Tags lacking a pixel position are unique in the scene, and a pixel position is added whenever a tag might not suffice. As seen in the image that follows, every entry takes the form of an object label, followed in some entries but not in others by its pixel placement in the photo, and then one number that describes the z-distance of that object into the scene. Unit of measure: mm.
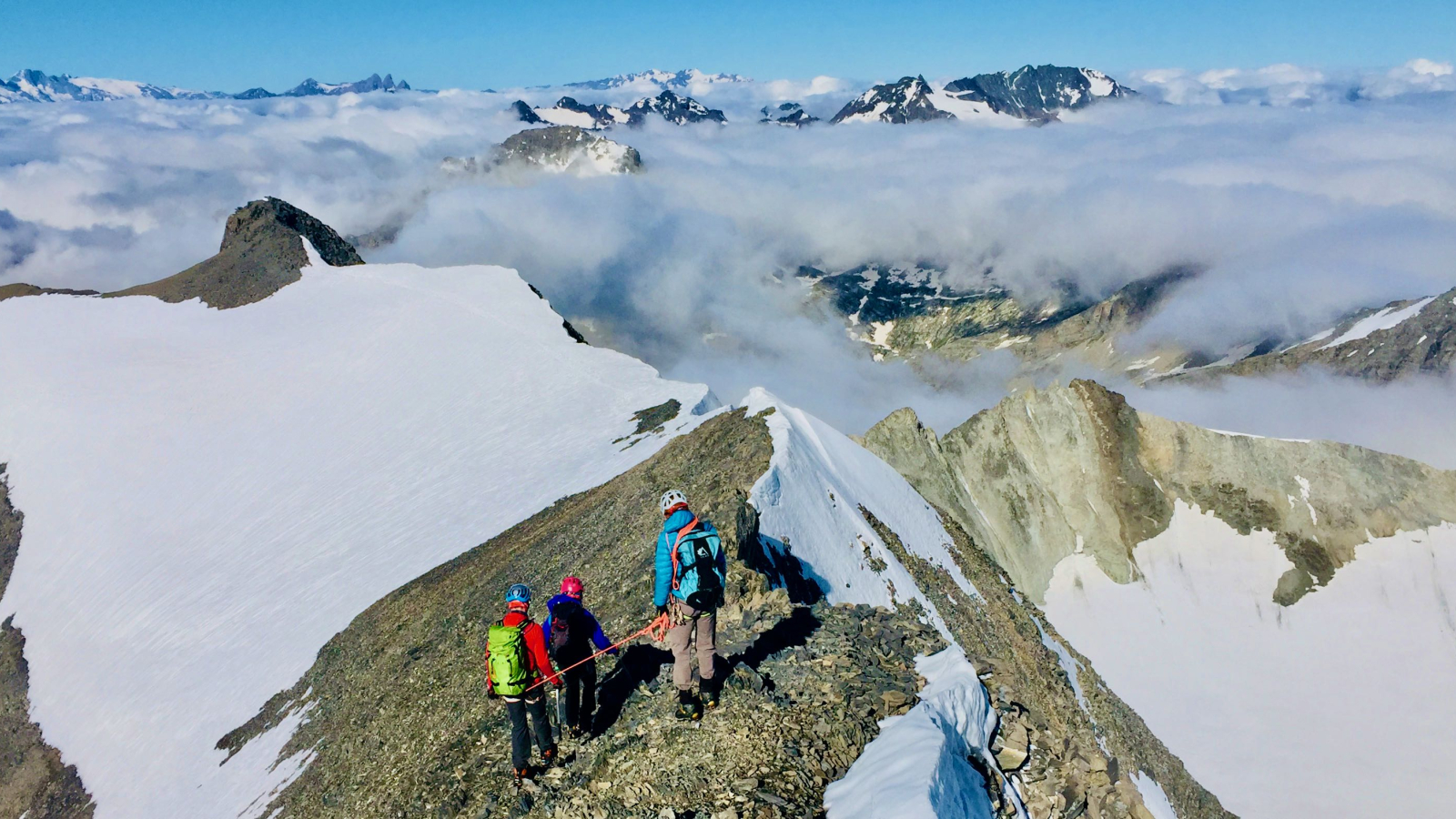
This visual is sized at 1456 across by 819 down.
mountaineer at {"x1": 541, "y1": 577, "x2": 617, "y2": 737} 13094
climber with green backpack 12430
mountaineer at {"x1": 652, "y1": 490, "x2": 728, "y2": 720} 12875
